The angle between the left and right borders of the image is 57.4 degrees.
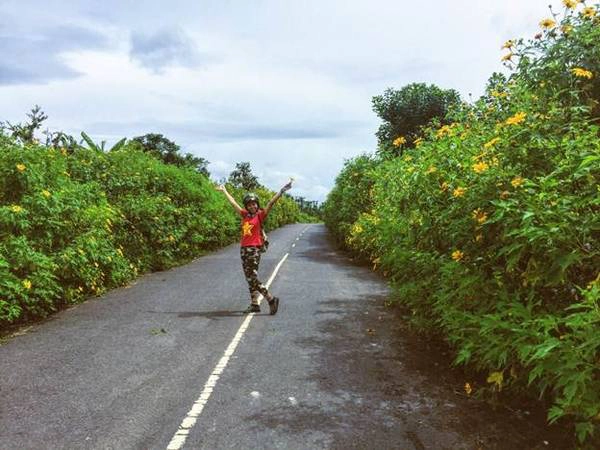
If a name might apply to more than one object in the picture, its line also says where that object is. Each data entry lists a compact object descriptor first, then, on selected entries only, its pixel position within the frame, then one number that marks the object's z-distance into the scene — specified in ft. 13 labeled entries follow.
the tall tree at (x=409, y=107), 115.65
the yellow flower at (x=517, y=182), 15.21
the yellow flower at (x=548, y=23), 18.53
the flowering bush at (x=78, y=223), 28.53
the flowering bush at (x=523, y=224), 13.35
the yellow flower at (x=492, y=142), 17.07
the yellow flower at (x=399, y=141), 27.74
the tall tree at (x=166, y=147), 202.65
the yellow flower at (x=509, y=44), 19.63
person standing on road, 32.50
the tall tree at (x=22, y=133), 34.34
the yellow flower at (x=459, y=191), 18.30
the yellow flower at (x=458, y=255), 19.13
